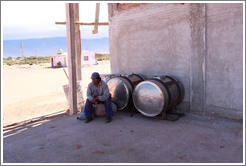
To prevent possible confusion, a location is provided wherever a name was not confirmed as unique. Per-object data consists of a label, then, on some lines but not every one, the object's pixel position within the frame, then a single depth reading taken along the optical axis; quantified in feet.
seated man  16.79
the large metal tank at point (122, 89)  17.95
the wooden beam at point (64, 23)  25.19
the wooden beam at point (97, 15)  25.67
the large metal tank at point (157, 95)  15.61
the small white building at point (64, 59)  118.32
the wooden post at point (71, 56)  19.78
